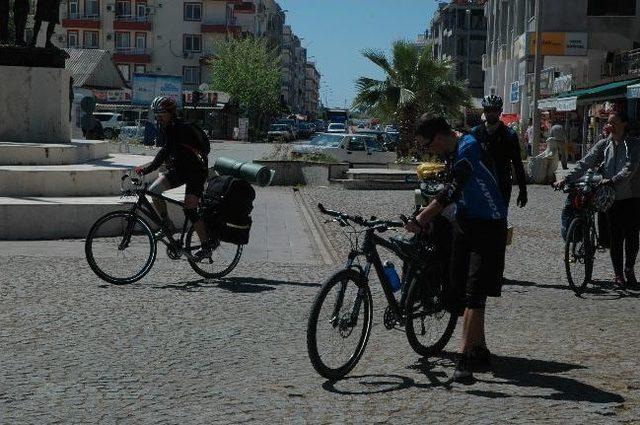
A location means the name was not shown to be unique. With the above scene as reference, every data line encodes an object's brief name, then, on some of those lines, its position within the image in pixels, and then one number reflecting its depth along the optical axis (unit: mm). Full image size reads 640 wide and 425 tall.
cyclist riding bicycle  10977
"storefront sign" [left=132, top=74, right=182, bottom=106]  79562
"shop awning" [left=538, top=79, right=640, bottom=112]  34250
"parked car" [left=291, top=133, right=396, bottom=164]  39281
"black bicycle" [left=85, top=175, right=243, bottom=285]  10430
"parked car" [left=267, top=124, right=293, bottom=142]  73062
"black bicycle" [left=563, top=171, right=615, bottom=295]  10680
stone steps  15648
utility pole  34875
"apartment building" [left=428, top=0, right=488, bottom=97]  124750
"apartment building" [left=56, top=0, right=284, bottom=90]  100688
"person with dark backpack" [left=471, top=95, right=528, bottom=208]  10094
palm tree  44625
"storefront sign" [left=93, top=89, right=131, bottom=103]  90312
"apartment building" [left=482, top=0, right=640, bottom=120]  45956
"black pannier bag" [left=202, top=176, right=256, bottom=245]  10984
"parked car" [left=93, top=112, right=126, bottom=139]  67062
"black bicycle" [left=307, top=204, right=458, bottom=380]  6520
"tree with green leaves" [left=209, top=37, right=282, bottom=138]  92544
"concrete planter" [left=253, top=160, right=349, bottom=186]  29688
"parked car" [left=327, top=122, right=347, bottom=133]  78762
